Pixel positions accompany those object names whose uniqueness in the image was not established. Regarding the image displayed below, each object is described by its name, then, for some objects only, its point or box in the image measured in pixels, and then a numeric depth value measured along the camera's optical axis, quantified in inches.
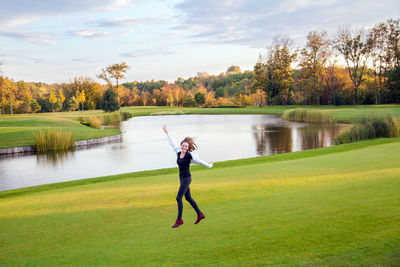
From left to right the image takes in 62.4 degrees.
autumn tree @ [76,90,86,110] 2844.5
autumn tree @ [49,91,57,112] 2738.7
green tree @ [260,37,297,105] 2647.6
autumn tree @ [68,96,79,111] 2827.3
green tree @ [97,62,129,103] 3157.0
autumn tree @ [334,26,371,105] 2162.9
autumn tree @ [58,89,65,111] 2844.5
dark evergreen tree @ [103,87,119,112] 2224.7
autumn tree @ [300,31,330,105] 2315.5
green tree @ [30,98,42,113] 2699.3
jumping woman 194.9
